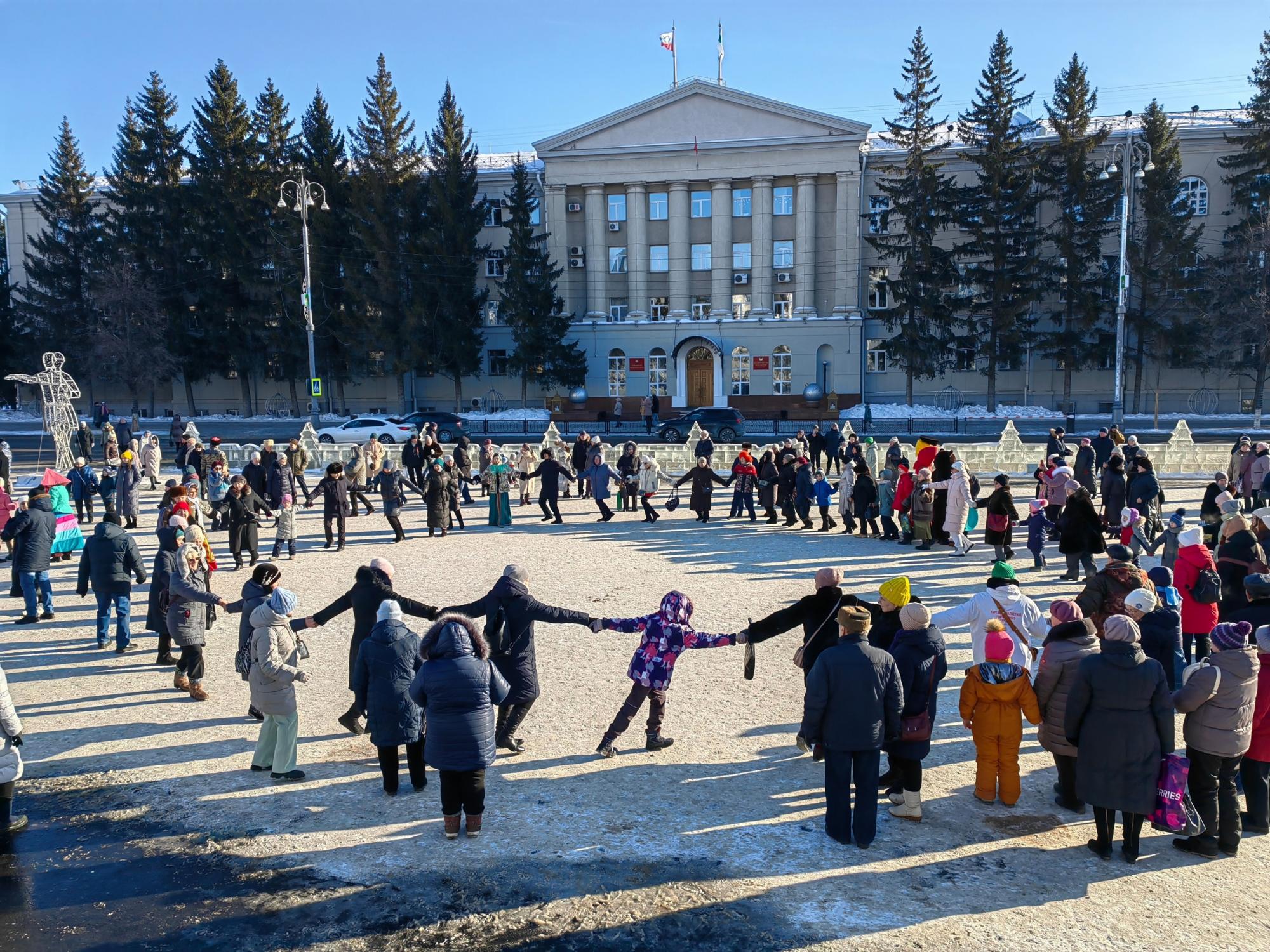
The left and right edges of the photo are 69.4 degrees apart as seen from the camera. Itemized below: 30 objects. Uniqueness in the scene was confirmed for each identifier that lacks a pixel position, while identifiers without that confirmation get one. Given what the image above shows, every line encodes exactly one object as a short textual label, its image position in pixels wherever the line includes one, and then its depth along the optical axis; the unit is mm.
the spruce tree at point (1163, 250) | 45250
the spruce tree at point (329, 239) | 50031
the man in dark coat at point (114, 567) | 10188
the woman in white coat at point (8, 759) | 6363
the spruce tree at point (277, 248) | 50562
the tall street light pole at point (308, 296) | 34156
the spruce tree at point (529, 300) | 48688
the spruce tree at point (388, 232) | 48594
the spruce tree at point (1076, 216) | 46156
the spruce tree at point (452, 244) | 48969
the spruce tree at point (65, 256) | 53062
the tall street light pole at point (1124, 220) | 34094
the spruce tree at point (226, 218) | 50344
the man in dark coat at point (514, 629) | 7152
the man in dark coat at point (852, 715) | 5863
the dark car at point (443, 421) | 37000
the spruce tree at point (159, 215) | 51500
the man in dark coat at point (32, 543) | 11391
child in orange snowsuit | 6281
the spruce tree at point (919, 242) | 47469
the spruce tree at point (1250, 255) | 43000
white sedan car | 35750
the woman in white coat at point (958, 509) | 15172
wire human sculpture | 24859
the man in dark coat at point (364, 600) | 7770
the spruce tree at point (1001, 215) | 46281
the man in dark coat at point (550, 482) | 19172
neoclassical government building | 48969
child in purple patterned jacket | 7281
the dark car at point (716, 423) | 36281
